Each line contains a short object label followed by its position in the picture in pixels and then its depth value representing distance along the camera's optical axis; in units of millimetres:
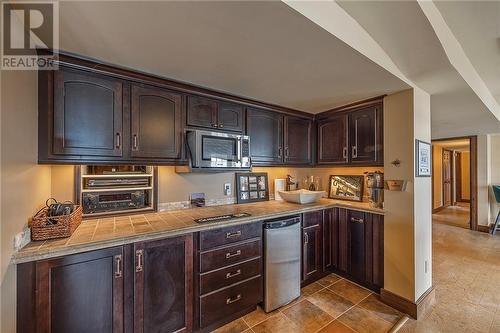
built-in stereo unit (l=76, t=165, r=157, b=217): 1854
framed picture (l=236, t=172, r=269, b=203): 2753
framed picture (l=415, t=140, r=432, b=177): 2109
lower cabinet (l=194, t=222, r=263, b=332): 1730
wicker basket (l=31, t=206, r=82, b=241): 1319
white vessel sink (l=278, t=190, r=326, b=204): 2646
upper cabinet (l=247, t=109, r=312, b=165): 2604
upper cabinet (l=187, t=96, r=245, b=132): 2146
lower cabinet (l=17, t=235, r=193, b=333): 1215
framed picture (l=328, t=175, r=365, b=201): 2842
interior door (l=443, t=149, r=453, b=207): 6922
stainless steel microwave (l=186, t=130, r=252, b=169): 2047
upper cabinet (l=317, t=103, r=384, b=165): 2418
